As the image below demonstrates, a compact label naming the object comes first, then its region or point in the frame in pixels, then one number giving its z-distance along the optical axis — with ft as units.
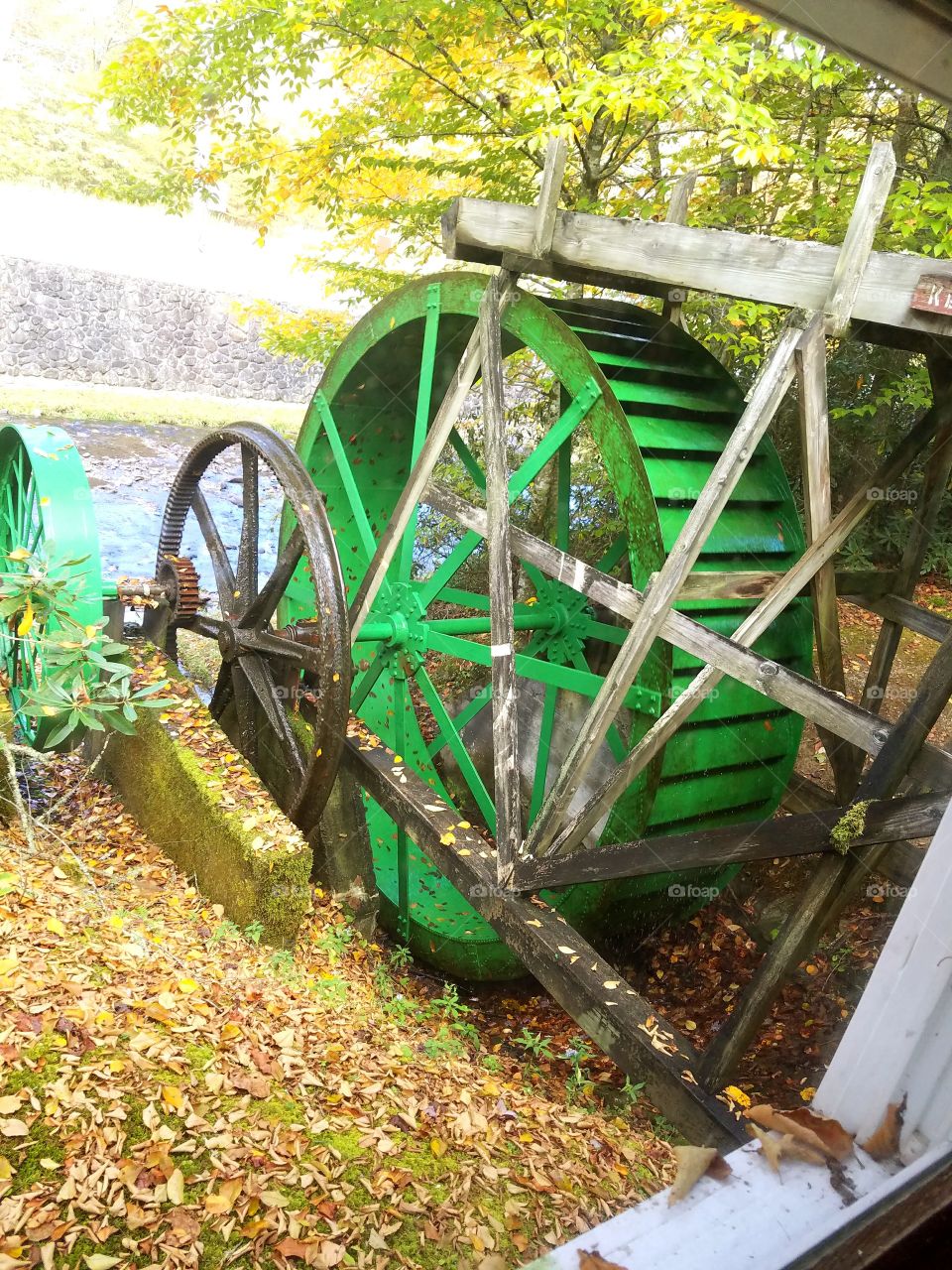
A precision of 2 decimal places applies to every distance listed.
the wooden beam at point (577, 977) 10.00
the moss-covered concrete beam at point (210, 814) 13.48
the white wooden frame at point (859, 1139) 2.48
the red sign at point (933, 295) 8.62
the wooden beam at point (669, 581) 10.41
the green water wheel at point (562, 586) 14.02
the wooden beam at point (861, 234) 9.27
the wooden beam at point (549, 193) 12.64
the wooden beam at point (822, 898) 10.12
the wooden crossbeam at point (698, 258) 9.35
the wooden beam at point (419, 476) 14.44
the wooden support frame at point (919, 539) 12.90
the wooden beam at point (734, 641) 11.39
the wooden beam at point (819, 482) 10.37
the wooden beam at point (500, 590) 12.84
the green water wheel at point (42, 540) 11.86
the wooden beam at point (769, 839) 9.90
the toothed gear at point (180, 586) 18.74
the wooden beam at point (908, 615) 14.42
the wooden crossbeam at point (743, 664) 10.36
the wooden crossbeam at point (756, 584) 13.01
